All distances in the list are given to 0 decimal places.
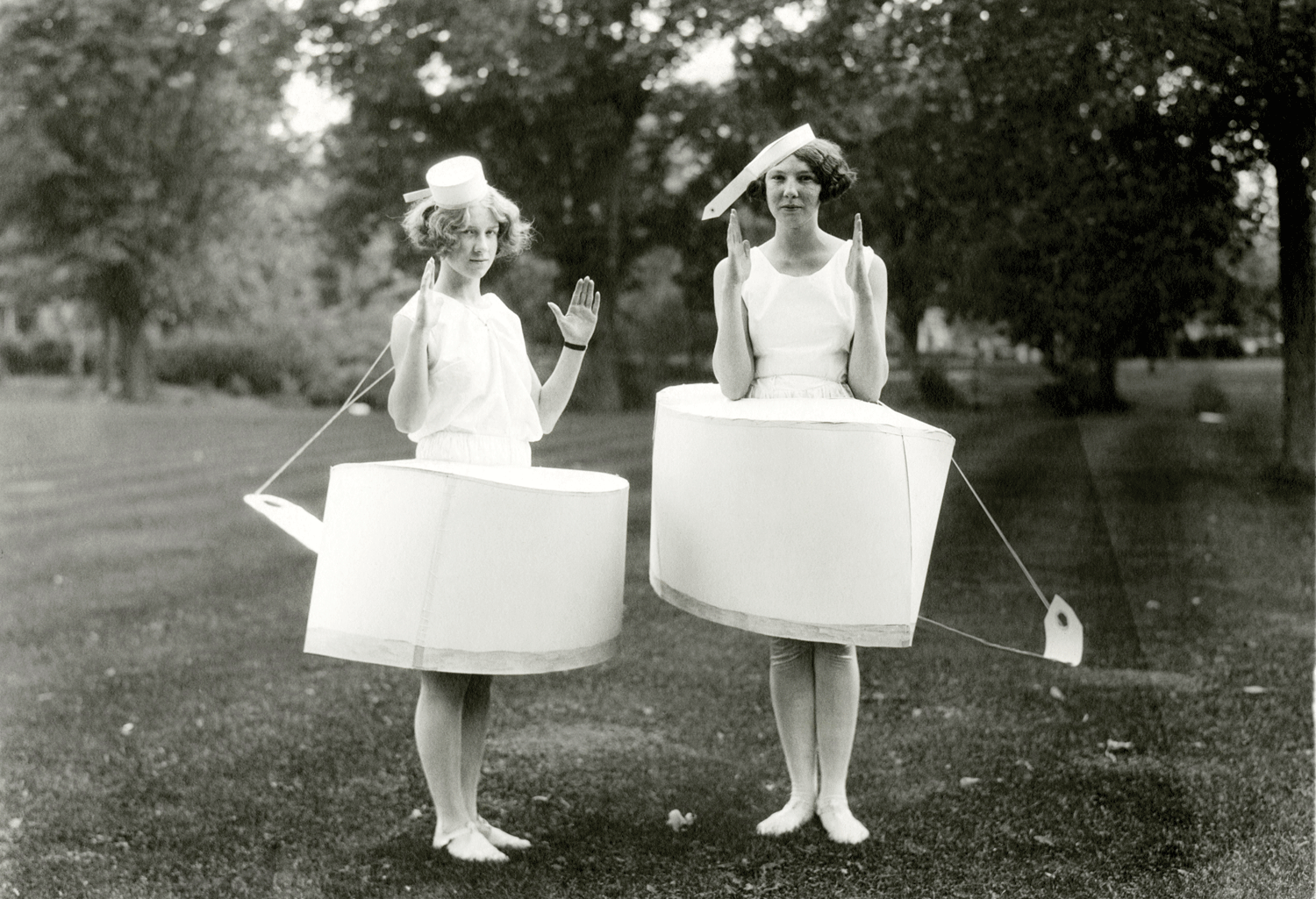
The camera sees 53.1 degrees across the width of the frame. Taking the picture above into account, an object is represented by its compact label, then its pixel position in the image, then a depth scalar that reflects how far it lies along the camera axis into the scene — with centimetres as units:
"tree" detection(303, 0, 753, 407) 1006
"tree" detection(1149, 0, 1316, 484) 664
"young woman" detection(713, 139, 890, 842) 359
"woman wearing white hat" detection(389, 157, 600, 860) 343
